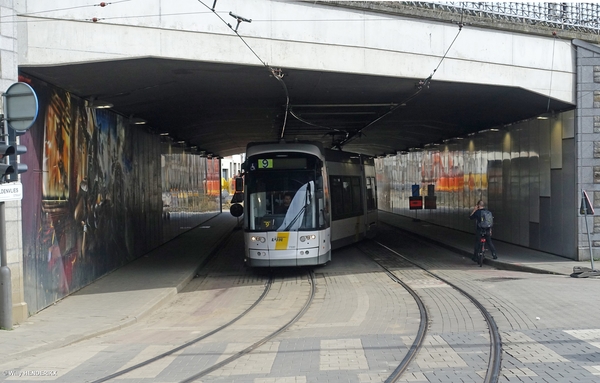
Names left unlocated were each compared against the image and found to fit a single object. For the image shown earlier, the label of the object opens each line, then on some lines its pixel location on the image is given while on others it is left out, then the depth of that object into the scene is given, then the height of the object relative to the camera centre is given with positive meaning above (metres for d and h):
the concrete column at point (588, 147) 17.14 +0.86
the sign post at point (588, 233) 15.34 -1.29
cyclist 18.59 -1.40
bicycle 18.42 -1.82
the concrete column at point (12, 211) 10.85 -0.38
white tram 16.78 -0.54
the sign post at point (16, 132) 9.94 +0.84
